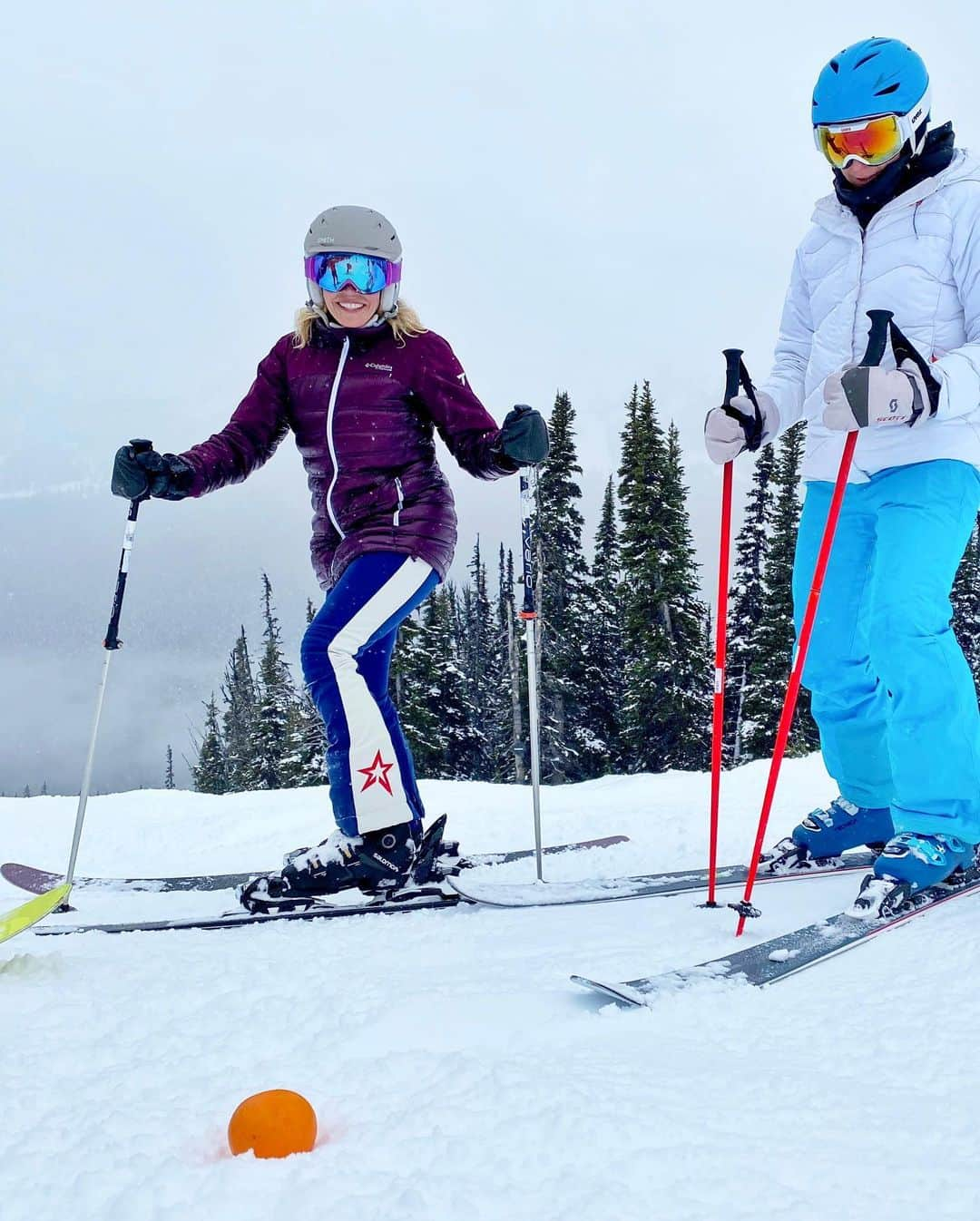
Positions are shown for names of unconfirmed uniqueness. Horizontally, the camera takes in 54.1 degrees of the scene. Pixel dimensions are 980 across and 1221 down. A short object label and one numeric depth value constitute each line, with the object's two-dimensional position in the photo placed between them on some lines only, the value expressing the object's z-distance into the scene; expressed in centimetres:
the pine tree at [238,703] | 5934
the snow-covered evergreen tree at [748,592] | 3055
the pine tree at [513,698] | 2569
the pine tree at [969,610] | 3094
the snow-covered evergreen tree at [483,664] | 3506
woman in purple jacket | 348
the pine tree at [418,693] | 2747
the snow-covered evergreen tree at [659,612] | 2839
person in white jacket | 299
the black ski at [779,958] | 206
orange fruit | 134
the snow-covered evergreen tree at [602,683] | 2962
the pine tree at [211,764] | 5253
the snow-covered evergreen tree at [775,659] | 2661
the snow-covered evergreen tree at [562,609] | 2795
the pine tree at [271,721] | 3803
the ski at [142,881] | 405
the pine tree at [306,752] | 2892
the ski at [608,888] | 328
